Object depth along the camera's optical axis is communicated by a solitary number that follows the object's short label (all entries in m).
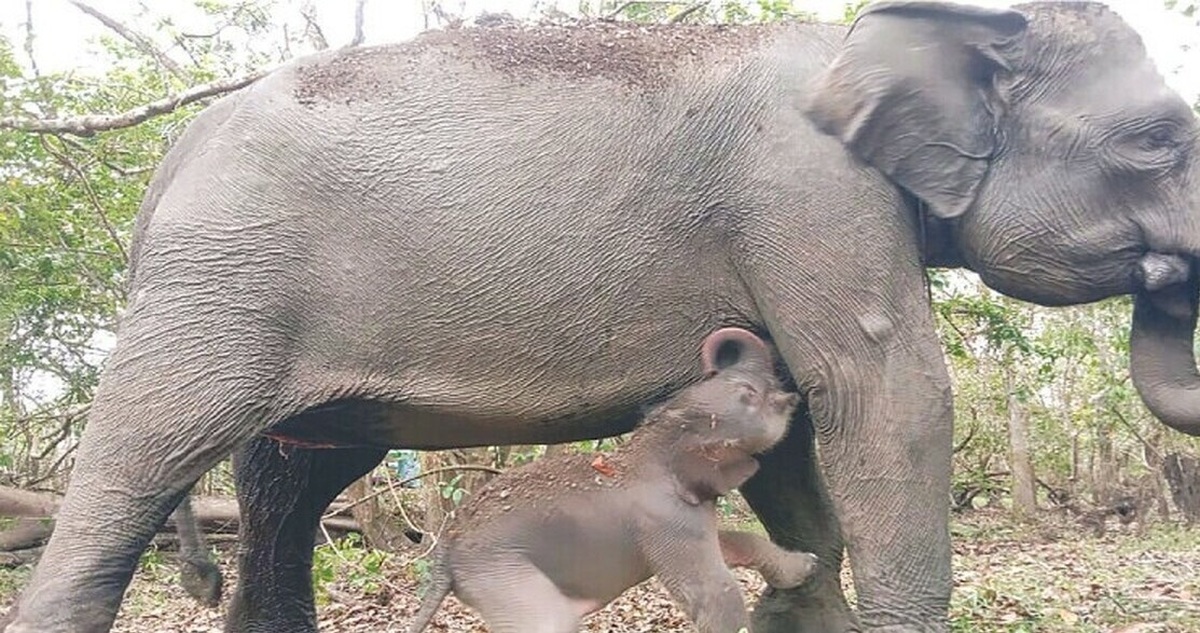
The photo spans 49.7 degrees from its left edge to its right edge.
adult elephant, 2.90
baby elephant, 2.92
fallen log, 8.70
